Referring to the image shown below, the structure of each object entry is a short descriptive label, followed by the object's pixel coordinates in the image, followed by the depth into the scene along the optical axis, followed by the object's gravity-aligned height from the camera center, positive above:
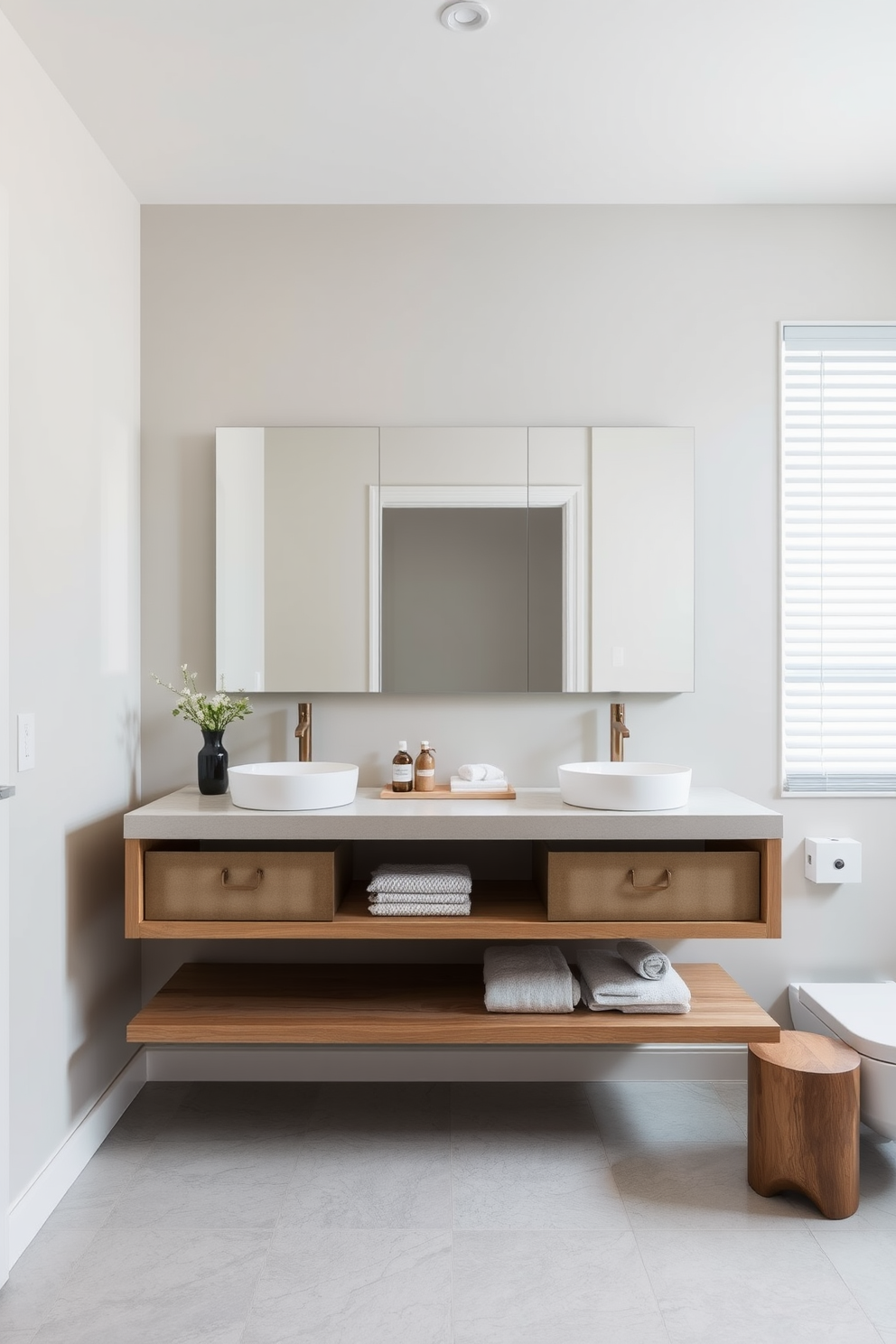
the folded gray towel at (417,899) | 2.24 -0.59
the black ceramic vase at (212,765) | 2.46 -0.29
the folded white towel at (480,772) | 2.54 -0.33
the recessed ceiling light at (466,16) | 1.85 +1.29
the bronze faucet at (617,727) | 2.59 -0.20
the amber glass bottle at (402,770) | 2.50 -0.31
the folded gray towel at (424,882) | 2.24 -0.55
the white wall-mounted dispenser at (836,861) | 2.63 -0.58
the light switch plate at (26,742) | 1.93 -0.18
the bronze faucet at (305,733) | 2.60 -0.22
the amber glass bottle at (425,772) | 2.53 -0.32
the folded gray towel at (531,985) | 2.21 -0.80
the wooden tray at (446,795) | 2.46 -0.37
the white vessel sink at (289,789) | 2.21 -0.33
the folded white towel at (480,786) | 2.52 -0.36
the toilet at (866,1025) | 2.09 -0.91
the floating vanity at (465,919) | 2.18 -0.58
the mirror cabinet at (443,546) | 2.62 +0.30
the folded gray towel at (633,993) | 2.22 -0.81
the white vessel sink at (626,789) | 2.22 -0.33
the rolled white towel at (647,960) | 2.28 -0.76
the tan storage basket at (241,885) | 2.20 -0.55
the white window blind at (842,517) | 2.68 +0.40
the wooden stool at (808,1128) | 2.02 -1.04
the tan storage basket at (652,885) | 2.21 -0.55
